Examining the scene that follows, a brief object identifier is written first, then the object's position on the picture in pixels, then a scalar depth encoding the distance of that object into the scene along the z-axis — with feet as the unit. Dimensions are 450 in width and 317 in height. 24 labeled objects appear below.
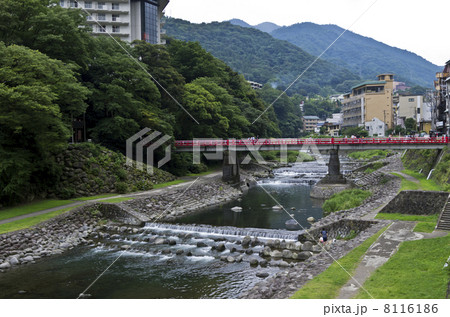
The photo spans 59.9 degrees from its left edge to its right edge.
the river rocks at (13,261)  80.72
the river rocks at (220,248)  91.48
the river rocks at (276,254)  84.99
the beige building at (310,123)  648.87
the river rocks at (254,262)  80.22
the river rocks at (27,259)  82.80
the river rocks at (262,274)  73.23
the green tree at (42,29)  134.51
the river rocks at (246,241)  93.91
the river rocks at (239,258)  83.21
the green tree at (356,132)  366.43
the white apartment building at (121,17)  278.67
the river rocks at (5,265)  78.57
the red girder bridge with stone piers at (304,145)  173.27
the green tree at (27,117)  104.01
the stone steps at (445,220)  76.84
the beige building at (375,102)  400.06
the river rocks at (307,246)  87.51
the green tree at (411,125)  344.69
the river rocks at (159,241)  98.43
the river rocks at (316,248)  85.92
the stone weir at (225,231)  98.89
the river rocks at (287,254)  84.12
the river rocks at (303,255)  82.59
